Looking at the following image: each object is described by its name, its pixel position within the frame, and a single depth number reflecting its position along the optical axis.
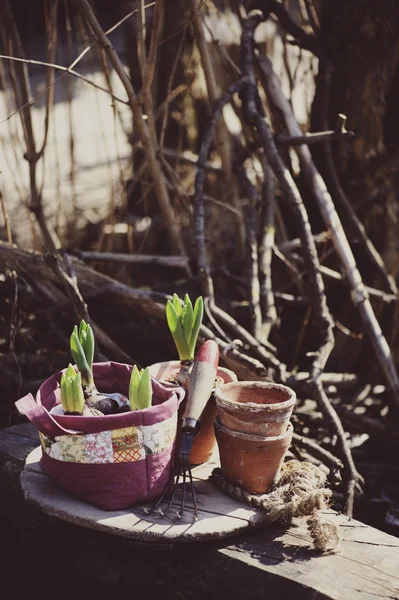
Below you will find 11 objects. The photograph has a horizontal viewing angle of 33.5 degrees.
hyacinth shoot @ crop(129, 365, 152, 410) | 1.47
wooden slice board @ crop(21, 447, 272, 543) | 1.43
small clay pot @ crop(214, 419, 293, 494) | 1.54
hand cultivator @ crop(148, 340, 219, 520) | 1.52
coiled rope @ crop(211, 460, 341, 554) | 1.50
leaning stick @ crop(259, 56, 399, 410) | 2.42
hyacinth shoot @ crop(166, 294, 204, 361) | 1.65
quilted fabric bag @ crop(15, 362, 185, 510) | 1.43
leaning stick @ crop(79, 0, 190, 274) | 2.13
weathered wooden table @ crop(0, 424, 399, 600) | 1.40
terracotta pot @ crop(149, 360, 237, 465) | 1.68
